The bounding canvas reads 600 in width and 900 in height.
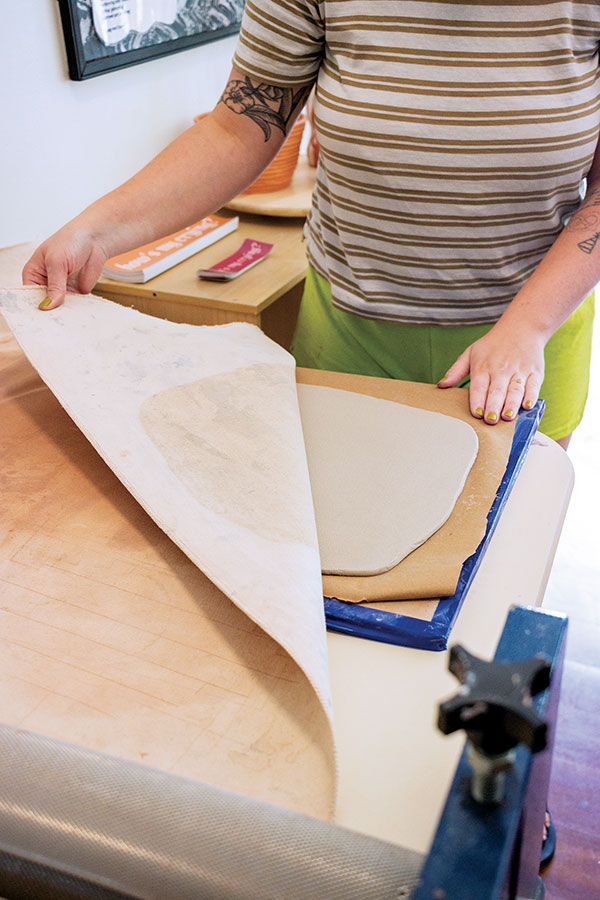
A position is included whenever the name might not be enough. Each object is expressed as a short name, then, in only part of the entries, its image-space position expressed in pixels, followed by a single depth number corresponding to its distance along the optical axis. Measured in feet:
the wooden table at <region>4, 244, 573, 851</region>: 1.76
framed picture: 5.50
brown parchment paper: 2.23
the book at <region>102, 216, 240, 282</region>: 5.35
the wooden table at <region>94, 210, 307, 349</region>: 5.10
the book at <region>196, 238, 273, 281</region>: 5.32
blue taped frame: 2.12
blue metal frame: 1.17
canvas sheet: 1.89
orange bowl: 6.47
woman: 3.10
